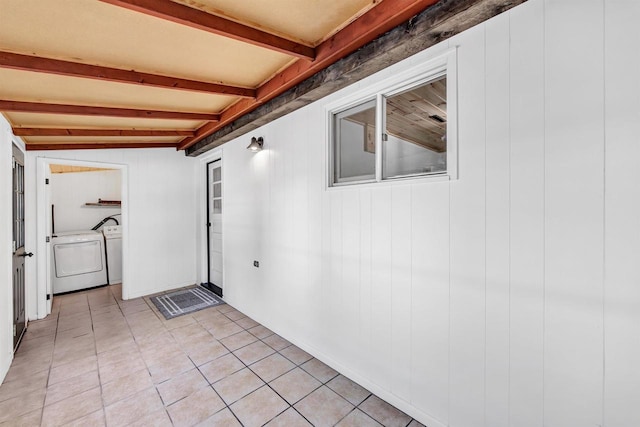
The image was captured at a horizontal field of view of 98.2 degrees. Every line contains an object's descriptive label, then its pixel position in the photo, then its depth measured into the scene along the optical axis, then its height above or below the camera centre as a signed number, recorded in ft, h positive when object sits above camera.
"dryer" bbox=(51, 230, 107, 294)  14.96 -2.77
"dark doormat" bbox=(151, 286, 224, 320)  12.62 -4.49
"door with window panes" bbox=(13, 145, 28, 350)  9.51 -1.40
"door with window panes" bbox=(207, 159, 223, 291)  15.19 -0.47
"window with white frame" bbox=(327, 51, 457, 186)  5.69 +2.02
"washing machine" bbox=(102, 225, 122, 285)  16.81 -2.43
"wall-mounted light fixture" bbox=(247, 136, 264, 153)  10.59 +2.54
